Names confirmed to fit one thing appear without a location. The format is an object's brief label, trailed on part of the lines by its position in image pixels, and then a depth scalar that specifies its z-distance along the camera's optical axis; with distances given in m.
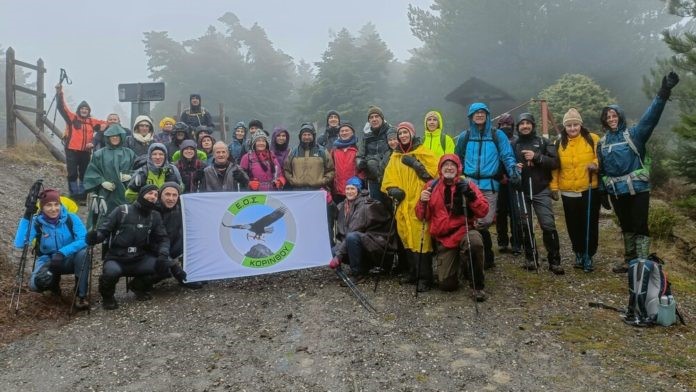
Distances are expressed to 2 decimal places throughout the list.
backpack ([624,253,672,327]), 4.93
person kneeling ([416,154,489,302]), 5.78
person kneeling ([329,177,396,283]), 6.57
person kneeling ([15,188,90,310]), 5.87
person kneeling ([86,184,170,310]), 5.94
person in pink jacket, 7.74
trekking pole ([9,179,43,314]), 5.76
